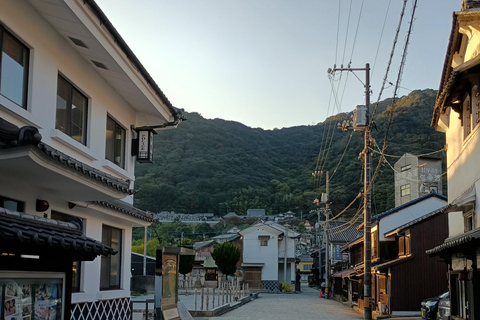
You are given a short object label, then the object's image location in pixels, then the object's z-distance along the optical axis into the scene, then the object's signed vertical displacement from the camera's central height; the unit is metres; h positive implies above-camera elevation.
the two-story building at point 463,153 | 12.95 +2.66
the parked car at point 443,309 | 19.90 -2.26
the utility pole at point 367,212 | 26.11 +1.69
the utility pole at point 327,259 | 53.14 -1.23
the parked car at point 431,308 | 22.97 -2.50
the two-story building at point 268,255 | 68.75 -1.14
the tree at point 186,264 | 55.59 -1.92
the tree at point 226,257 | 59.66 -1.24
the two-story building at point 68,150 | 6.67 +1.77
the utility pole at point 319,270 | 70.84 -3.12
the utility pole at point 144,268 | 43.48 -1.91
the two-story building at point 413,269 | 28.14 -1.12
